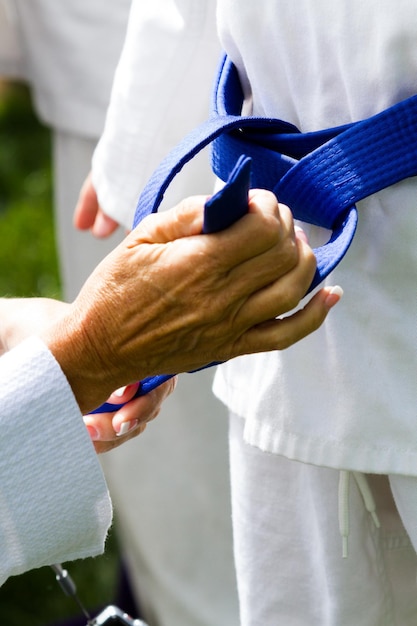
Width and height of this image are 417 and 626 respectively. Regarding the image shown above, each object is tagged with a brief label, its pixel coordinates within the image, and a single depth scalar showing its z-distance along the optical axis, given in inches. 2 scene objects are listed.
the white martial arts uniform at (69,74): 78.4
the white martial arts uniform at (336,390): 57.3
